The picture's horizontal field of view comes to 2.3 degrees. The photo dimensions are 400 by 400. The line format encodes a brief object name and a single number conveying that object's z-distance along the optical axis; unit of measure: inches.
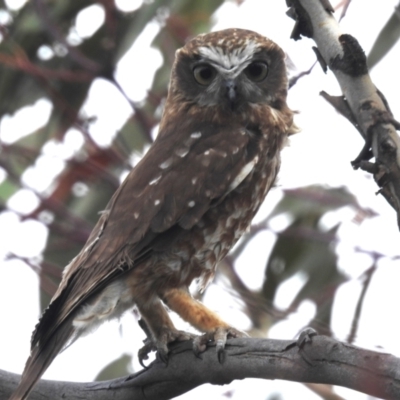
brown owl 252.2
